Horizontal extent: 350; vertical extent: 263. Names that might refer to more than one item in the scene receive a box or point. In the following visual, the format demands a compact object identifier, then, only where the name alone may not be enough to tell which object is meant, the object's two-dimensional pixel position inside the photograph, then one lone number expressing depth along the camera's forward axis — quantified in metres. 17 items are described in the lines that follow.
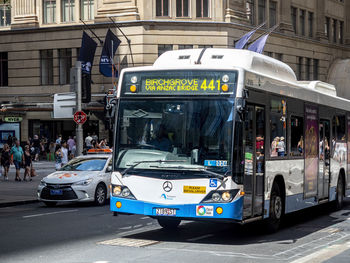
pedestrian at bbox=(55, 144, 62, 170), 30.89
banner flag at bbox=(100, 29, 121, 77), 44.81
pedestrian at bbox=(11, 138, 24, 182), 30.62
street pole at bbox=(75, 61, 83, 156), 26.89
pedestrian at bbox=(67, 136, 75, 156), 42.97
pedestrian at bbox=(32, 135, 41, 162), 46.72
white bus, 11.68
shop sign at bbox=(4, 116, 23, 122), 49.44
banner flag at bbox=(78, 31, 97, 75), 44.66
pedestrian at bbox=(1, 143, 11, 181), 31.09
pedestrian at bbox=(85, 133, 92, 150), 43.12
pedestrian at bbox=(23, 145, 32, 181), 30.79
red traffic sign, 26.66
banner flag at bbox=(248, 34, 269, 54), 38.94
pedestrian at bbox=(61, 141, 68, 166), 31.00
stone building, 46.56
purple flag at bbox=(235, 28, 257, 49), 39.24
